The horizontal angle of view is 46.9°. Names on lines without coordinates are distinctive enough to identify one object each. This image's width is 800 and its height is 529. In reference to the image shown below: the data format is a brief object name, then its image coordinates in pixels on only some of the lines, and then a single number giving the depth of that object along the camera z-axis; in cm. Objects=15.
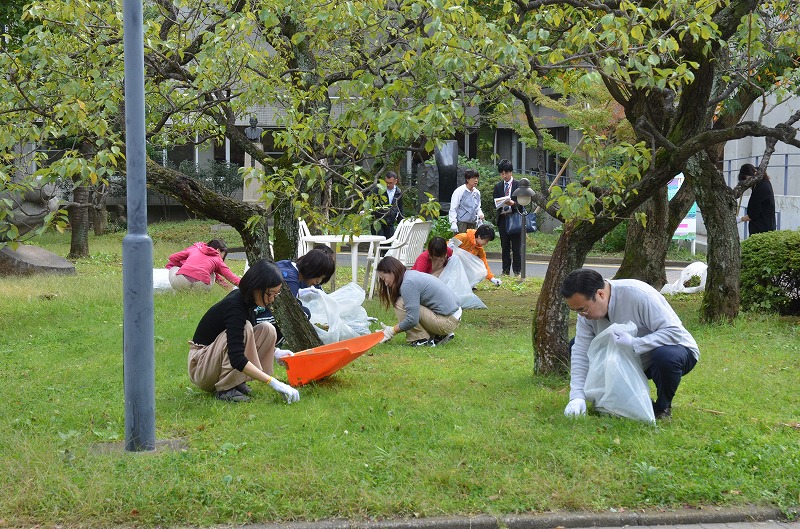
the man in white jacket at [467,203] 1438
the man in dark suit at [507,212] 1455
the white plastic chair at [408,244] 1231
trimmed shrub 1016
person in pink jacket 1176
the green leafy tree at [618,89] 609
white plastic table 1159
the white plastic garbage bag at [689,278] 1290
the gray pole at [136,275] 491
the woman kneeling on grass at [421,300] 870
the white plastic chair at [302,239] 1201
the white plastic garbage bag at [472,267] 1180
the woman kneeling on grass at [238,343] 612
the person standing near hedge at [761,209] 1198
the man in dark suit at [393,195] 1340
